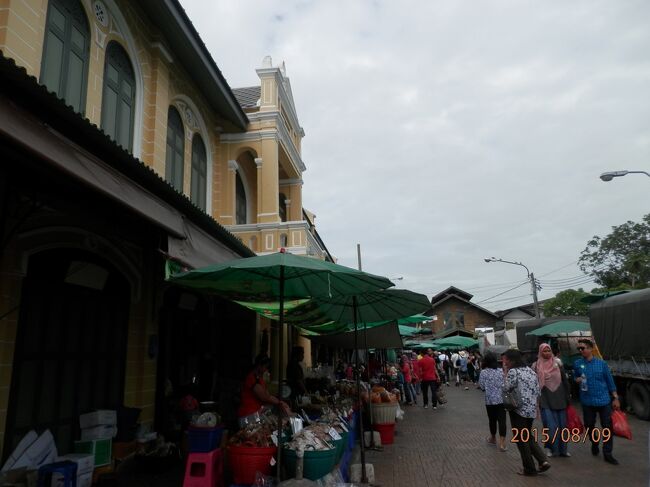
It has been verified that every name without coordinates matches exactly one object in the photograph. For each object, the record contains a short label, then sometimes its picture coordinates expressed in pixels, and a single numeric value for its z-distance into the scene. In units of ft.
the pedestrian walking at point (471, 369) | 87.97
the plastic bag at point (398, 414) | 30.61
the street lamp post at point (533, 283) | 99.75
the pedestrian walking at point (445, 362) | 93.81
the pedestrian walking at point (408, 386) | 56.59
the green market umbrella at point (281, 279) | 14.66
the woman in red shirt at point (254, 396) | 18.92
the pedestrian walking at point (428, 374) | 48.21
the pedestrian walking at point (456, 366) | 88.13
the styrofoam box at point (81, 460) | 16.72
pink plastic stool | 15.60
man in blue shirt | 23.81
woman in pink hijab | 25.49
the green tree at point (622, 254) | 145.69
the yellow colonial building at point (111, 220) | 13.69
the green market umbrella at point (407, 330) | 50.14
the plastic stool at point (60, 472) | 15.35
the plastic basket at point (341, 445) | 17.66
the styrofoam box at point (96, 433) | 19.84
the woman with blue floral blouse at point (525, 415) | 21.80
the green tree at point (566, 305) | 155.57
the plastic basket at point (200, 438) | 15.87
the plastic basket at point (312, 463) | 15.57
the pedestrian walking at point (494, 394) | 28.25
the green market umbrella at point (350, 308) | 22.80
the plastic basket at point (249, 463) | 15.21
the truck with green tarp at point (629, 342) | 38.50
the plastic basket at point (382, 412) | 29.68
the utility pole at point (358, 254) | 102.78
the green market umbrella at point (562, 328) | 55.11
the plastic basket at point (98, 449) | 19.22
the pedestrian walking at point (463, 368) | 90.38
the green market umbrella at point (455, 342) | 76.20
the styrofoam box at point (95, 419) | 19.93
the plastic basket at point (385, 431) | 29.94
